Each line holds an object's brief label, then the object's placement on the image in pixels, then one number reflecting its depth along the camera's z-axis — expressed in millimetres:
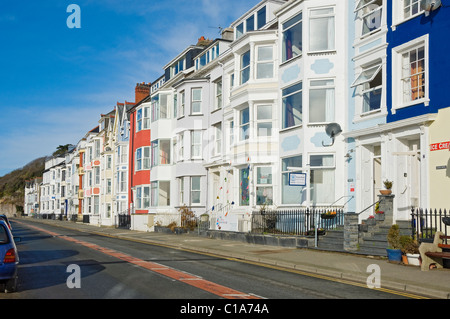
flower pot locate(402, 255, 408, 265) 14875
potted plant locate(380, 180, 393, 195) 18188
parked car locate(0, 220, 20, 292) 10258
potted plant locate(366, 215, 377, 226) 18219
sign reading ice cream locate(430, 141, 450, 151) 16100
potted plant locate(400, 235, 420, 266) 14593
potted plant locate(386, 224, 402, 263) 15280
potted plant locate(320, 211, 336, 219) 20375
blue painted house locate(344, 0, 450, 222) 16656
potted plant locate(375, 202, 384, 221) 18172
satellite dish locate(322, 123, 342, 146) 21812
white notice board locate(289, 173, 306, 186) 19672
